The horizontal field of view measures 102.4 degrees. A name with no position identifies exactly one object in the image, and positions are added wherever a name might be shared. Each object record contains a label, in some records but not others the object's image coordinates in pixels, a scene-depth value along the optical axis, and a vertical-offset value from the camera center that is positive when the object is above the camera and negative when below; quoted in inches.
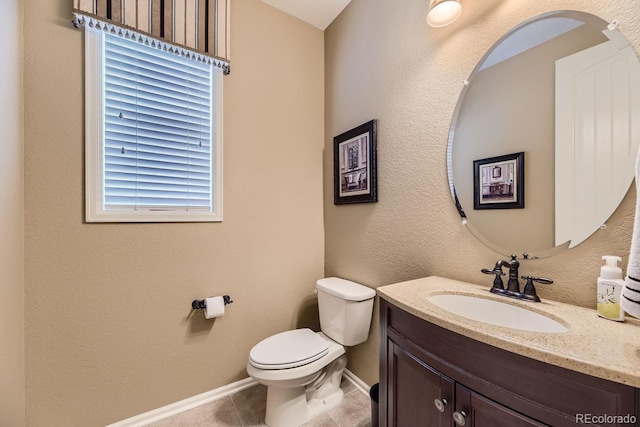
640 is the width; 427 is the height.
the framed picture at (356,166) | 64.9 +12.8
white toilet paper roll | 63.1 -23.6
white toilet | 53.9 -31.8
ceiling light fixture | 44.8 +35.7
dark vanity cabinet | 21.2 -18.1
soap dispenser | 28.7 -8.9
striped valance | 52.6 +43.5
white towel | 21.6 -5.8
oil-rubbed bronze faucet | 36.5 -10.6
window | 55.0 +18.9
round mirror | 31.9 +11.3
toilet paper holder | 64.1 -22.9
